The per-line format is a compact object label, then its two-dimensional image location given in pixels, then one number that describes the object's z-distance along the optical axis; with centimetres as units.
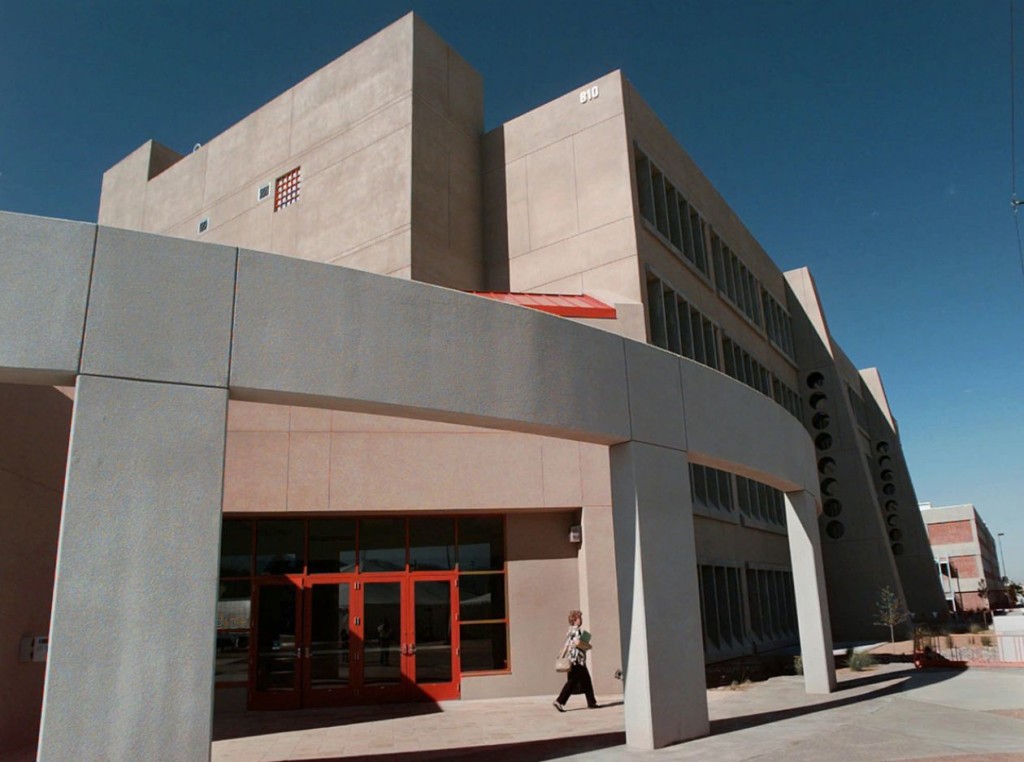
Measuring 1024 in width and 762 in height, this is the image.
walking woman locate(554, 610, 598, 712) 1310
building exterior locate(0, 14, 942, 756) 861
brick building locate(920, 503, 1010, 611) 8612
